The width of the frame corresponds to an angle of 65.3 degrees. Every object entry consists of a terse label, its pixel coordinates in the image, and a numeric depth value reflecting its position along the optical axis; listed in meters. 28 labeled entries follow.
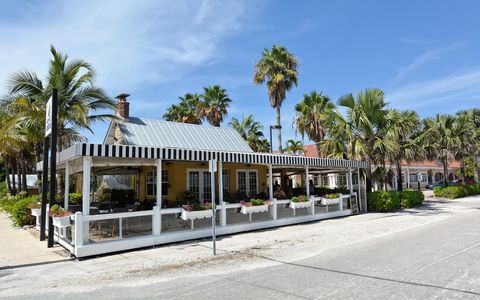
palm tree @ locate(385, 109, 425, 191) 20.14
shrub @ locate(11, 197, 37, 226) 16.22
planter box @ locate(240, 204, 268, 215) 13.59
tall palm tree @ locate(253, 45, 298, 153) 28.47
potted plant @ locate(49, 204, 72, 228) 10.59
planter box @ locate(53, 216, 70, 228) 10.55
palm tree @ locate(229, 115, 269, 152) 41.25
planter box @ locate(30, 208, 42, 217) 13.79
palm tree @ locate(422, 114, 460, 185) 32.47
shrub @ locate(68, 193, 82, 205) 20.36
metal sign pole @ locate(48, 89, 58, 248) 10.94
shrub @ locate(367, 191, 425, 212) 20.23
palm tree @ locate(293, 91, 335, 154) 29.72
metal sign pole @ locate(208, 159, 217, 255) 9.47
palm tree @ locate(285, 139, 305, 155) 43.83
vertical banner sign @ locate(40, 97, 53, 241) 11.63
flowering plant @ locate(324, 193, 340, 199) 17.73
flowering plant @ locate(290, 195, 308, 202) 15.73
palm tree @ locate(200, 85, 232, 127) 34.25
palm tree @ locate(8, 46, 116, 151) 15.83
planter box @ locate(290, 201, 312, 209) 15.62
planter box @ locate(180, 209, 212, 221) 11.69
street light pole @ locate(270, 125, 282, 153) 27.62
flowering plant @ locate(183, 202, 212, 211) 11.76
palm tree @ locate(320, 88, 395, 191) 20.06
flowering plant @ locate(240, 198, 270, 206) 13.66
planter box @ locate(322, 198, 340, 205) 17.42
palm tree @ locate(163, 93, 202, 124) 35.16
